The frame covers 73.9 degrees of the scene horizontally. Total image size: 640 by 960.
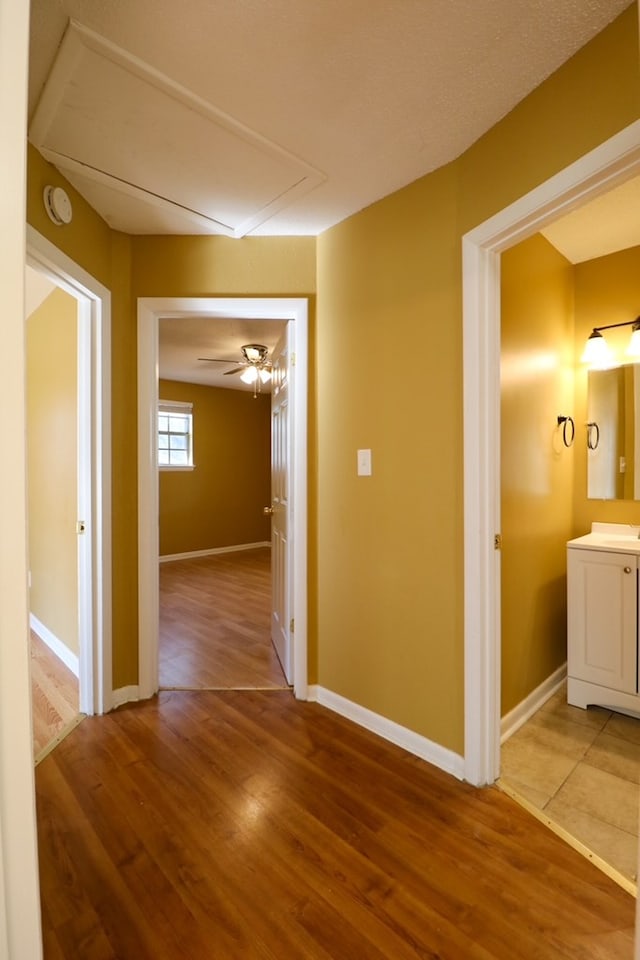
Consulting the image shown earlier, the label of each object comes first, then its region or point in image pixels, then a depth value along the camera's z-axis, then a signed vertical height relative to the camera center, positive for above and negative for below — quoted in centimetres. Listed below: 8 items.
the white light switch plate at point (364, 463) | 202 +5
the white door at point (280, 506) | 248 -21
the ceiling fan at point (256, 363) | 414 +113
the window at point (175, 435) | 587 +55
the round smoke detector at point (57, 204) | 166 +107
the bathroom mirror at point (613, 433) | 240 +22
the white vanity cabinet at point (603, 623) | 204 -75
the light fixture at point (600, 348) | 235 +70
